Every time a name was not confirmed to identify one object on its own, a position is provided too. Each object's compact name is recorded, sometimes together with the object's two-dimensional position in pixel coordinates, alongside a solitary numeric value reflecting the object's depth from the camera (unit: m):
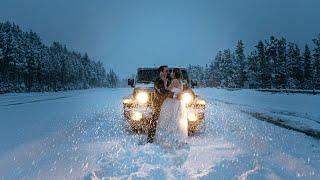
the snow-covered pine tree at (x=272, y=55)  39.15
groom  4.89
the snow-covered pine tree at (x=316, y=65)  36.73
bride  4.60
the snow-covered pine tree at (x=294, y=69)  36.78
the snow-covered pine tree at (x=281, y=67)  35.73
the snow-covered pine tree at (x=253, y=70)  43.16
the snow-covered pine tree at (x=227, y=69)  48.43
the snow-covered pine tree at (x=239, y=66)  47.10
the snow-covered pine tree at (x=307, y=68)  38.83
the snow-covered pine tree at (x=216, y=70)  53.54
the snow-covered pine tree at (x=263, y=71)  39.23
